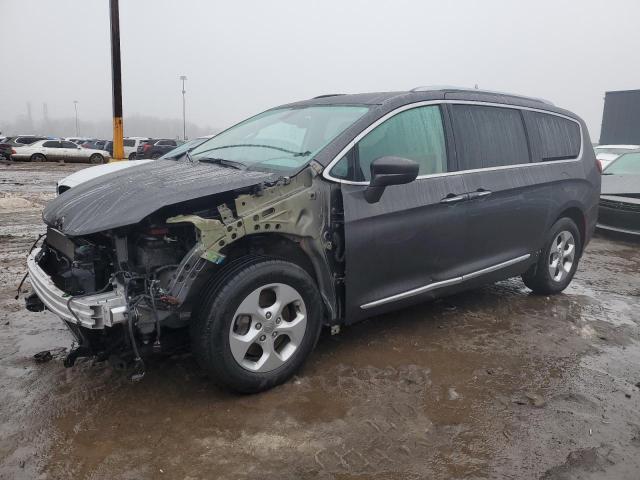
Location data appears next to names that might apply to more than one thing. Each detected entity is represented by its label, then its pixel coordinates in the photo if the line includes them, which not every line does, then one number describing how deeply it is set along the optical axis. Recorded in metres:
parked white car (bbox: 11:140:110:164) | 25.06
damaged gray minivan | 2.68
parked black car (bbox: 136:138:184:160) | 24.08
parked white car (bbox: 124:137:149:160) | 29.39
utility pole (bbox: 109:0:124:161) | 14.21
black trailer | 25.53
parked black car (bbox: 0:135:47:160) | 24.38
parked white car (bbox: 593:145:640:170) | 12.79
